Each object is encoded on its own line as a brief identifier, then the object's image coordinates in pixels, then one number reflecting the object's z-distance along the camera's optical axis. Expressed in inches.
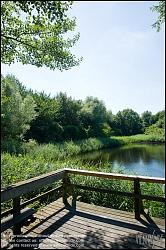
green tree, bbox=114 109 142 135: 1371.8
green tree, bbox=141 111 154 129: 1320.9
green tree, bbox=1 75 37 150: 758.4
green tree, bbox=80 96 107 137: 1491.3
